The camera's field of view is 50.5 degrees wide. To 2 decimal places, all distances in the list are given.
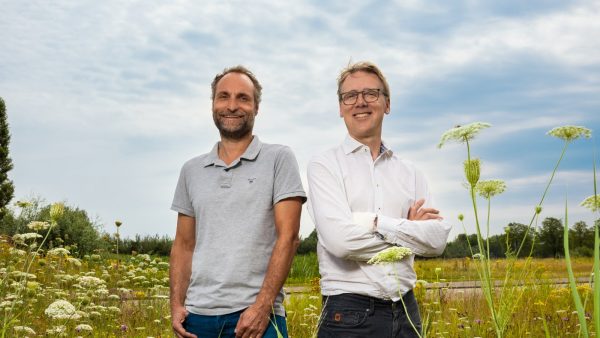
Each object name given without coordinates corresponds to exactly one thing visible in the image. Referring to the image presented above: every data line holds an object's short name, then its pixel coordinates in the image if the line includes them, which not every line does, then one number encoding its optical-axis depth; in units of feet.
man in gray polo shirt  10.34
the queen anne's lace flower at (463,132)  6.76
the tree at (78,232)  55.88
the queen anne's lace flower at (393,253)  7.48
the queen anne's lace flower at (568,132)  7.56
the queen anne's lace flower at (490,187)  8.04
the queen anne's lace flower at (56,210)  11.32
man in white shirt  9.26
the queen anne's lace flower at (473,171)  6.89
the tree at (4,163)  96.02
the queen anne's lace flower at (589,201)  7.50
